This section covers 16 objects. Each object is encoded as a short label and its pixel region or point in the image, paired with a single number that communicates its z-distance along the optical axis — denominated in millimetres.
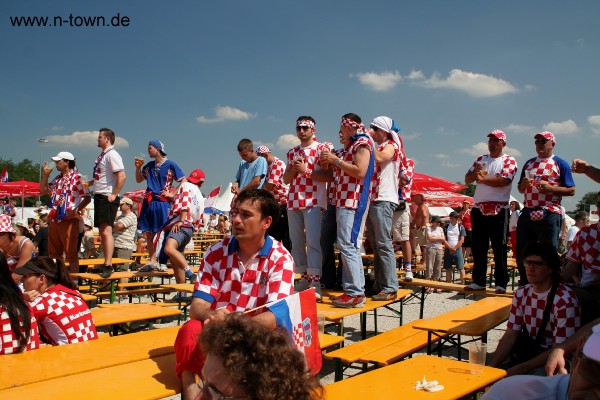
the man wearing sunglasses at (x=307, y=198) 5520
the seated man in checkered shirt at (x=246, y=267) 3006
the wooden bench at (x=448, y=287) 6154
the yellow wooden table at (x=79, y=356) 2809
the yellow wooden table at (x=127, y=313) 4512
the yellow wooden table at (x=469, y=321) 4207
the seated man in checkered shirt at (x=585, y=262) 4246
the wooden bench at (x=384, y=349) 3799
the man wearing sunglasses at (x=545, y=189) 5719
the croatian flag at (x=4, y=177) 26172
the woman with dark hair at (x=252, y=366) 1487
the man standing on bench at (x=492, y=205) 5883
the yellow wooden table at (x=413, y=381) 2686
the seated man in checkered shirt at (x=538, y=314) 3734
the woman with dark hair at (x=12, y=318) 3150
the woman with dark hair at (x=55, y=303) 3619
